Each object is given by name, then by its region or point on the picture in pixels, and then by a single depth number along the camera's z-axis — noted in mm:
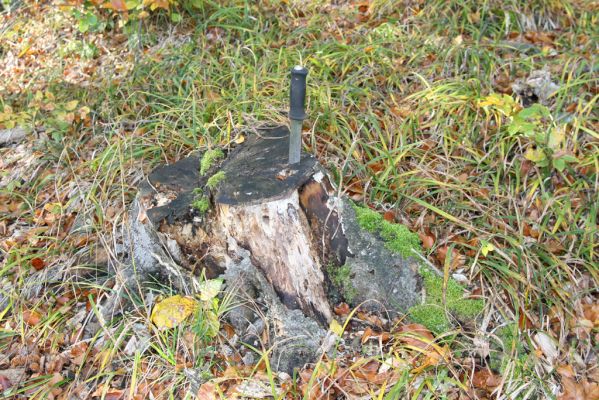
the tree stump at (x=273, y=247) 2402
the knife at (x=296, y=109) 2372
